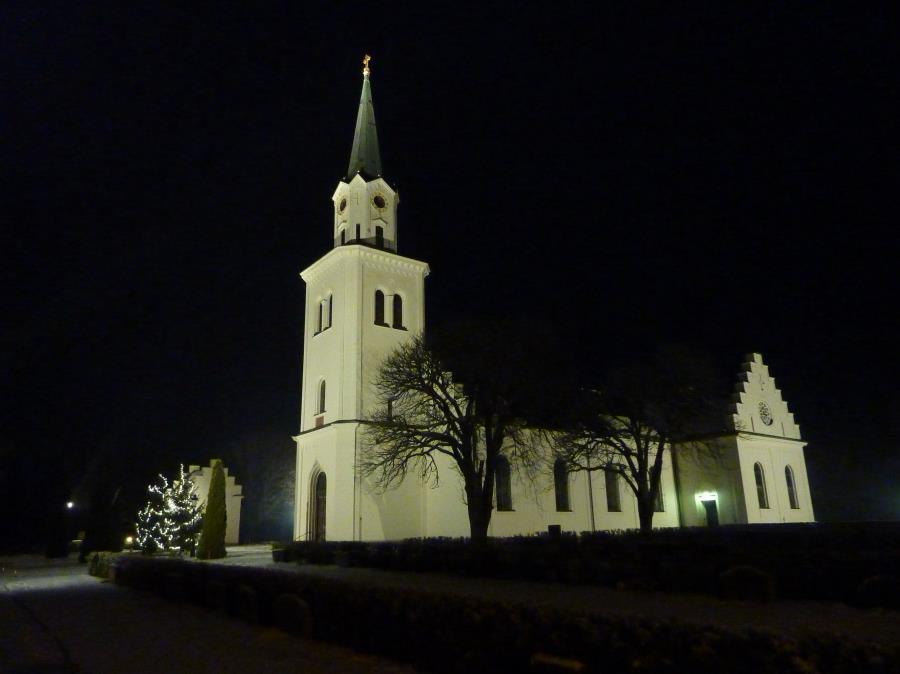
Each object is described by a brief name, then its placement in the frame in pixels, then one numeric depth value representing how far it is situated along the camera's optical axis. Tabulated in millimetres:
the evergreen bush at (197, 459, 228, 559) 31203
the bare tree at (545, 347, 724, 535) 33875
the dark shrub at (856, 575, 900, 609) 13836
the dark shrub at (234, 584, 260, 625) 13262
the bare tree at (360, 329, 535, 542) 27438
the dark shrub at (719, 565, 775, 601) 15367
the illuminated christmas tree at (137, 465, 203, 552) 36406
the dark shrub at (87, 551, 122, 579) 24016
